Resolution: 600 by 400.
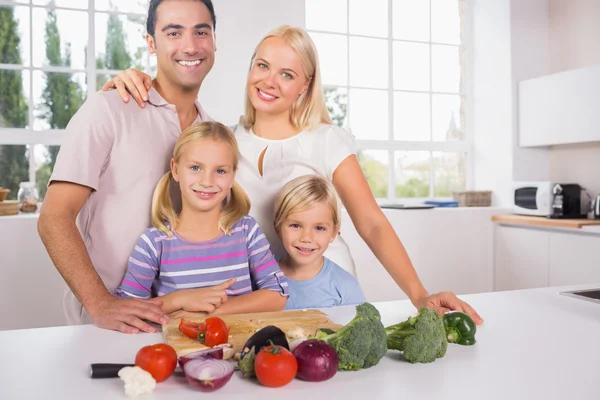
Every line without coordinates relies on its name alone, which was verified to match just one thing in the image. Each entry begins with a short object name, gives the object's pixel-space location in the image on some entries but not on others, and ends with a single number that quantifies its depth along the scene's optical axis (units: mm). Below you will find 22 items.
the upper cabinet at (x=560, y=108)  4055
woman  1999
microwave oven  4145
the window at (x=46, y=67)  3795
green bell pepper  1256
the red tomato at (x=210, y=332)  1166
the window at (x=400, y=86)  4789
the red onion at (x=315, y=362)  1006
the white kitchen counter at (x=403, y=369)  978
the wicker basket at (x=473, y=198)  4844
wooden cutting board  1202
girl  1732
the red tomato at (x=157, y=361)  988
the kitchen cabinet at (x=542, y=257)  3793
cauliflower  925
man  1687
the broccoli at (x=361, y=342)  1047
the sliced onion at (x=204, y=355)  1020
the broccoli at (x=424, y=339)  1106
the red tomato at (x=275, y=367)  973
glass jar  3646
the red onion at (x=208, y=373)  949
